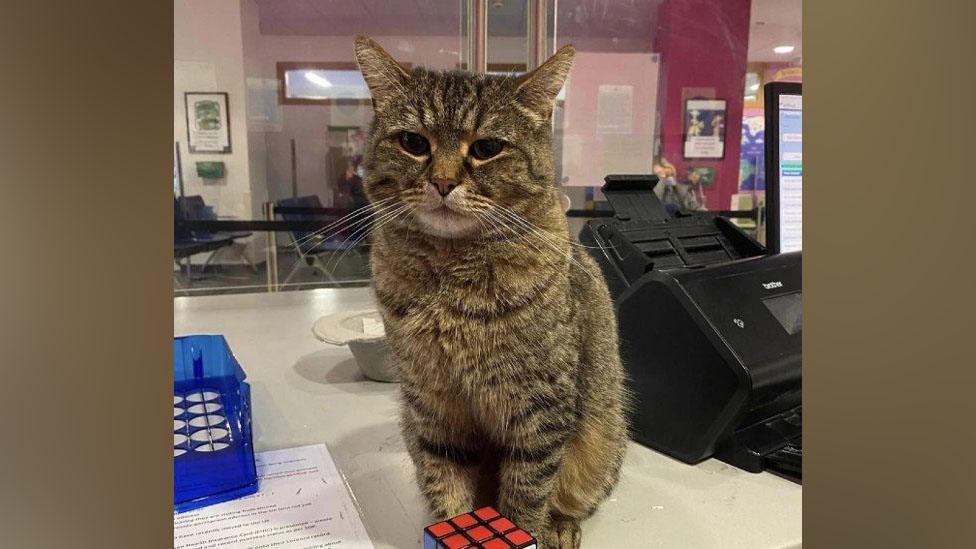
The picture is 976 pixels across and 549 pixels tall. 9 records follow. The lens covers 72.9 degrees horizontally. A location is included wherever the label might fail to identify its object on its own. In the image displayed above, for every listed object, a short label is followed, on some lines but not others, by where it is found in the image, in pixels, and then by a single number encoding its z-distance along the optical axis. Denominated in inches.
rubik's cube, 27.3
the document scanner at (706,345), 39.4
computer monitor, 46.7
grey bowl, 54.7
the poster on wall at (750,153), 119.6
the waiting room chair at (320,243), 48.5
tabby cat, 31.8
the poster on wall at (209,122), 92.0
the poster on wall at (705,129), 131.3
